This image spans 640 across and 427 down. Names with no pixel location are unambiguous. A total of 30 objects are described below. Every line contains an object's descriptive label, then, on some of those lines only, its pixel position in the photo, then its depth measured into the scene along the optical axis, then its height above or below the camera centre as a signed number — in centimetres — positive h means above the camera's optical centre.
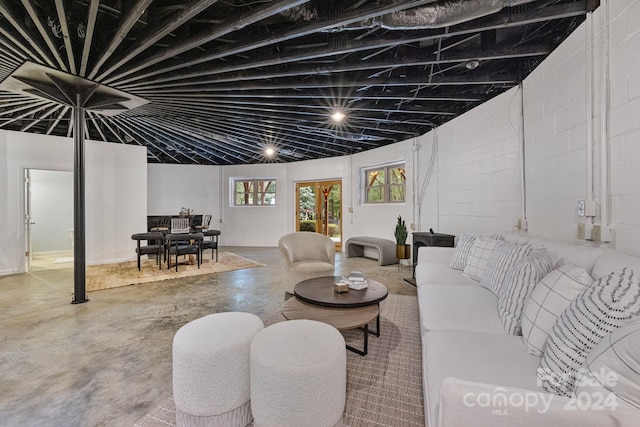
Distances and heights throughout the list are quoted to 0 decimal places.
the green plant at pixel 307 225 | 850 -38
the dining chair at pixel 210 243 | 588 -64
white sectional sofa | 82 -63
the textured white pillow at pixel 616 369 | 81 -47
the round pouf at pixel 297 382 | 131 -79
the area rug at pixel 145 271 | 443 -105
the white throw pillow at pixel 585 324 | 101 -42
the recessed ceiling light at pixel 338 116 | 412 +140
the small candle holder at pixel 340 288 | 248 -65
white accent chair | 347 -59
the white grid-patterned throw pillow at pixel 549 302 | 133 -43
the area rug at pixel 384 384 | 156 -110
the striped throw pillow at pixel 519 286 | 163 -45
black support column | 355 +7
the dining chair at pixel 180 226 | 589 -28
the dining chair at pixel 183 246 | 509 -63
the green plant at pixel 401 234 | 514 -40
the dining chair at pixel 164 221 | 714 -22
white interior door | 508 -1
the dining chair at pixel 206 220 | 739 -20
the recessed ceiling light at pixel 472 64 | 308 +159
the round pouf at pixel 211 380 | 143 -84
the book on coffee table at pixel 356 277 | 266 -61
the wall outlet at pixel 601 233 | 199 -15
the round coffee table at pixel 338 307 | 207 -76
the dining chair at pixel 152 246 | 507 -63
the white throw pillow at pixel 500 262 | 215 -40
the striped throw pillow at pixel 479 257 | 271 -44
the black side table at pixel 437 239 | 422 -41
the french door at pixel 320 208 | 805 +12
